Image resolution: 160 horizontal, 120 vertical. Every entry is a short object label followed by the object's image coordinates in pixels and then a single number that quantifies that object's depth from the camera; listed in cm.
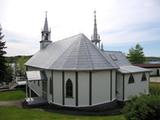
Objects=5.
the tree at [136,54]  5231
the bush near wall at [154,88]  2815
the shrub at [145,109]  1020
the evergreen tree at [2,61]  3512
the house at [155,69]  5682
